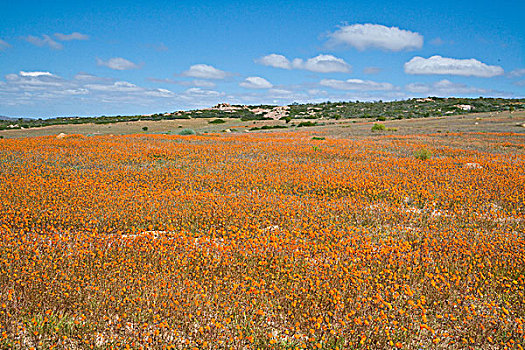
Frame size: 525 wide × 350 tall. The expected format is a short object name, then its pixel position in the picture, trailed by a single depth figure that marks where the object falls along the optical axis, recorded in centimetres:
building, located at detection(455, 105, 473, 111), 6850
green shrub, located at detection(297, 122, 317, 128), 4855
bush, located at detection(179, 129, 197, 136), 3397
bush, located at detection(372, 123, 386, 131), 3425
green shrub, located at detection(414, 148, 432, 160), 1477
